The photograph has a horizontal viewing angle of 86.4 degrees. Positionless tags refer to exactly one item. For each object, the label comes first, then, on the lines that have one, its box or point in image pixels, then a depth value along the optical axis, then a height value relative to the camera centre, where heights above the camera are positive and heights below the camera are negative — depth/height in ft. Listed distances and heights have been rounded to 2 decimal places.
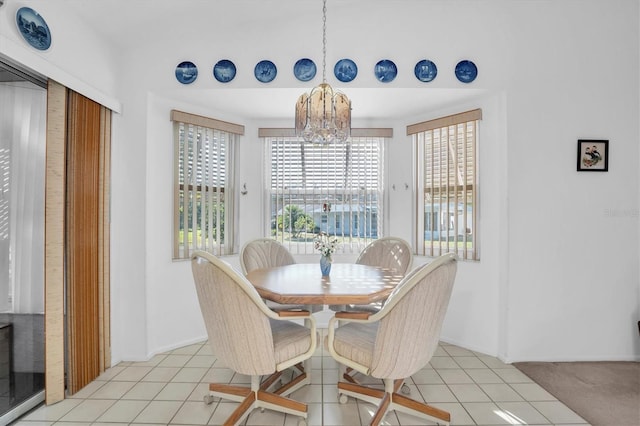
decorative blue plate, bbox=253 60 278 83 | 9.38 +3.93
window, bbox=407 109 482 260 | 10.29 +0.95
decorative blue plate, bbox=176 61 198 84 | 9.37 +3.89
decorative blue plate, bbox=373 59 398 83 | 9.30 +3.94
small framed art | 9.12 +1.62
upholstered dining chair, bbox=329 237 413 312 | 9.58 -1.19
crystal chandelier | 7.24 +2.10
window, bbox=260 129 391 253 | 12.17 +0.83
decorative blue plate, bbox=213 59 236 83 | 9.37 +3.96
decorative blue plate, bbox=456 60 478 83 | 9.23 +3.93
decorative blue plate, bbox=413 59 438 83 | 9.27 +3.93
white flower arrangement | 7.91 -0.73
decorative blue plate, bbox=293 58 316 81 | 9.33 +3.97
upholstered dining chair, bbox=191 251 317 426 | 5.48 -2.05
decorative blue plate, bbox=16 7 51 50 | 6.31 +3.54
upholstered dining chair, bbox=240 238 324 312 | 9.36 -1.24
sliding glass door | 6.43 -0.52
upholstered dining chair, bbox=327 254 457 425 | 5.41 -2.05
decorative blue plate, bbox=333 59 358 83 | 9.31 +3.94
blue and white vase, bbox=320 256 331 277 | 7.93 -1.20
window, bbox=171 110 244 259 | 10.36 +0.95
